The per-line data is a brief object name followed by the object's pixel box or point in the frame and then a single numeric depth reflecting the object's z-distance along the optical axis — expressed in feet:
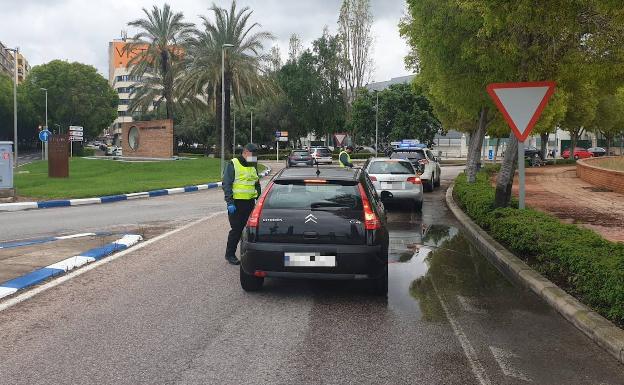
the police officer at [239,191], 26.58
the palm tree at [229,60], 126.21
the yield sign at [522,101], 29.01
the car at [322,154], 127.75
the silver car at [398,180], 48.93
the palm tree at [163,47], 139.13
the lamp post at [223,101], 110.37
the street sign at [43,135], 143.08
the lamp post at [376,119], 189.88
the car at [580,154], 197.77
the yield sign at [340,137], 110.81
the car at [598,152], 219.90
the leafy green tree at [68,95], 238.48
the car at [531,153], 138.10
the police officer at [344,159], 49.26
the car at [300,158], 118.83
